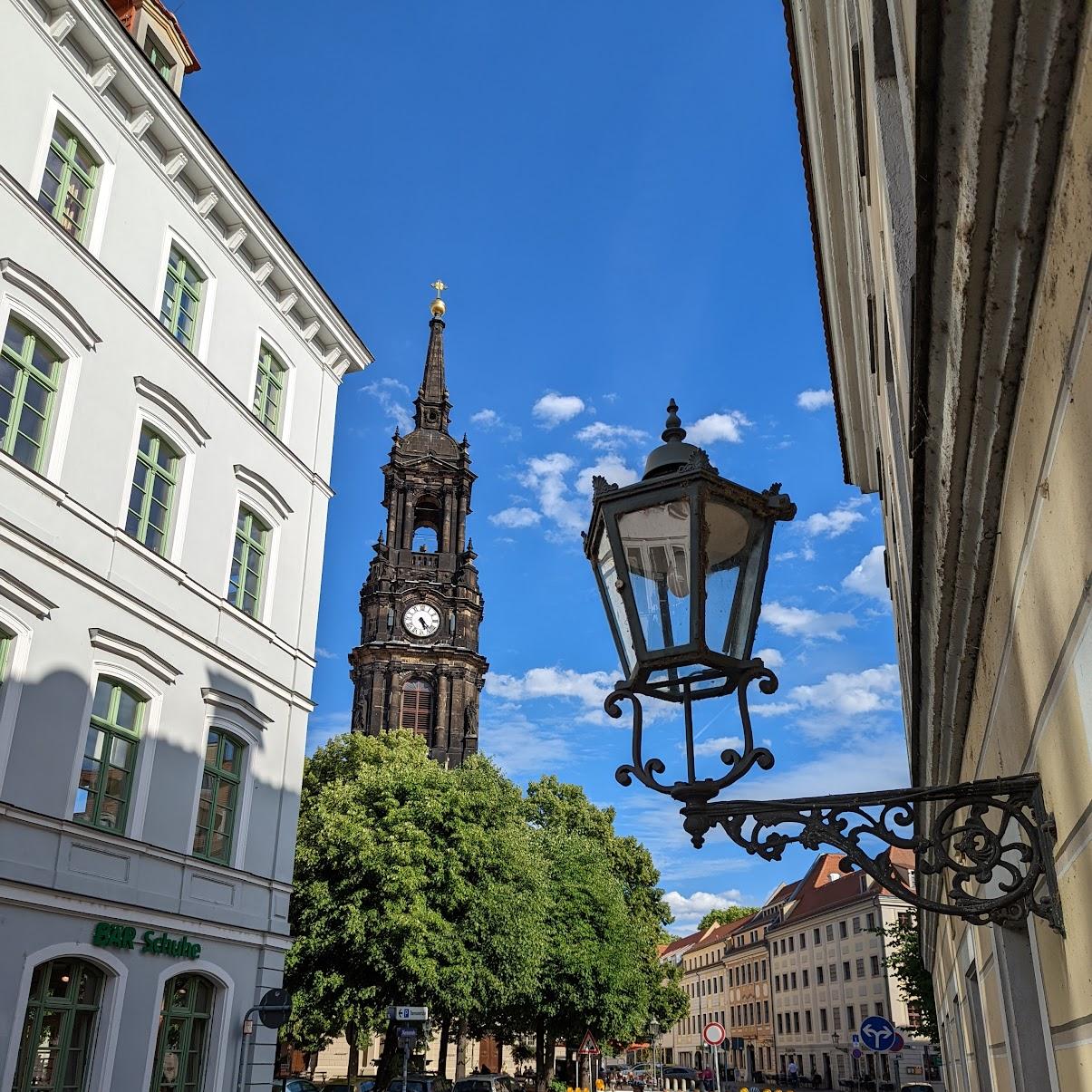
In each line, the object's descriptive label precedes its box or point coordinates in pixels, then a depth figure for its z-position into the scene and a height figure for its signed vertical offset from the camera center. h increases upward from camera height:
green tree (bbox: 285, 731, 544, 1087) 26.23 +3.04
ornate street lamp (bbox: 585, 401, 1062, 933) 3.66 +1.37
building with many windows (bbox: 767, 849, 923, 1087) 67.12 +4.45
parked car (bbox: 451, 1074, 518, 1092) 29.55 -1.14
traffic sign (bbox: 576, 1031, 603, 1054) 26.46 -0.13
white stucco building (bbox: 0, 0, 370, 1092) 12.62 +5.74
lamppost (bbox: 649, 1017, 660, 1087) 52.04 +0.59
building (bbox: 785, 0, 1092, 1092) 1.90 +1.42
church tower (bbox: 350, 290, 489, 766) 68.81 +25.55
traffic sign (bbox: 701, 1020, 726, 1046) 23.97 +0.15
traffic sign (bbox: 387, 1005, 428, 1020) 20.64 +0.43
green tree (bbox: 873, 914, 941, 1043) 34.25 +2.12
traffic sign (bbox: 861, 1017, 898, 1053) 17.02 +0.14
